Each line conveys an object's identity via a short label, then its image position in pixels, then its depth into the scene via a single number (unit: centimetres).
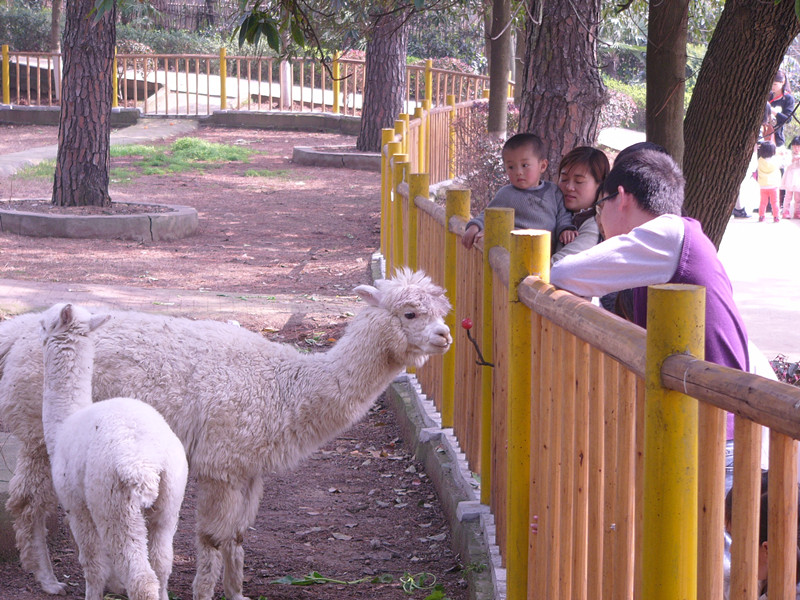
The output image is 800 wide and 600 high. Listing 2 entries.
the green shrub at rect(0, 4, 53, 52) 3294
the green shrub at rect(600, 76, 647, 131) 2020
